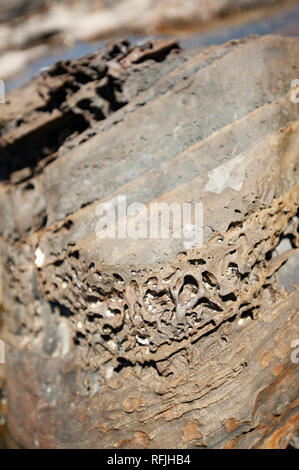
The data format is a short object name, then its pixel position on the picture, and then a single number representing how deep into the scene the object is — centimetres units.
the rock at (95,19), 89
